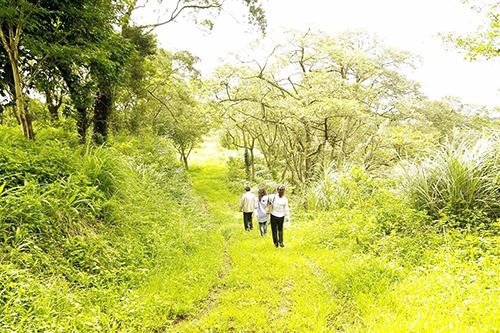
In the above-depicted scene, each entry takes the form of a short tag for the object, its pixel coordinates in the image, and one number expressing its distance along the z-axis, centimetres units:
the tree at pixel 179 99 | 1243
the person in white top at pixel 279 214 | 632
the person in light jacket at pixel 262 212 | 757
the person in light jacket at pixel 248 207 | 859
